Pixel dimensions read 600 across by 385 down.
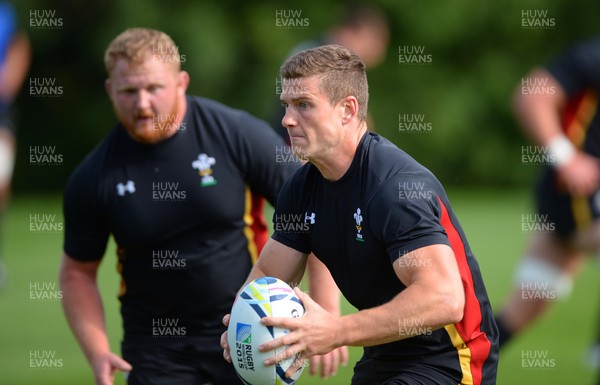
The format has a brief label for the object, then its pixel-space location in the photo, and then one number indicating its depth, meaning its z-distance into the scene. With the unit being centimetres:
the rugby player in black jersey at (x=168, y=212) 1118
